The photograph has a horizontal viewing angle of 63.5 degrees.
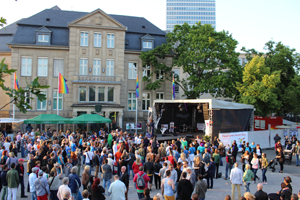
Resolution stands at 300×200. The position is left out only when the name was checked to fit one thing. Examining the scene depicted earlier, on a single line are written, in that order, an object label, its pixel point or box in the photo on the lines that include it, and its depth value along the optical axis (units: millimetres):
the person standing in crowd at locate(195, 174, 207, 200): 7887
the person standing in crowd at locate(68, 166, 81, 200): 7863
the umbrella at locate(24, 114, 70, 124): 20530
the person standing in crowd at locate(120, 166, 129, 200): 8727
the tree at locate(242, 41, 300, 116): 32469
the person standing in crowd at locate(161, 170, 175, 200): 7678
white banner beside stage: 19339
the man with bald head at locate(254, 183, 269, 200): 7219
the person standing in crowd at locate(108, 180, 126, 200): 7277
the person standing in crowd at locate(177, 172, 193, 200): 7566
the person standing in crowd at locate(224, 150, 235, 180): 12140
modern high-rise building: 141875
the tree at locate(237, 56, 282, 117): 26844
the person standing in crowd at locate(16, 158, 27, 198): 9186
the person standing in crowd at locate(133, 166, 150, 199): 8273
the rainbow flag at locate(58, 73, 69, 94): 24625
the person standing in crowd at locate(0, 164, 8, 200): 8428
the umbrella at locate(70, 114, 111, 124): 21172
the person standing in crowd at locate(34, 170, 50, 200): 7707
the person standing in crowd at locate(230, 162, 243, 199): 9422
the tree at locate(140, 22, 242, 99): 27281
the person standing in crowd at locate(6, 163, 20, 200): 8305
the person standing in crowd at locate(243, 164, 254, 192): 9766
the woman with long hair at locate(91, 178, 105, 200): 7152
